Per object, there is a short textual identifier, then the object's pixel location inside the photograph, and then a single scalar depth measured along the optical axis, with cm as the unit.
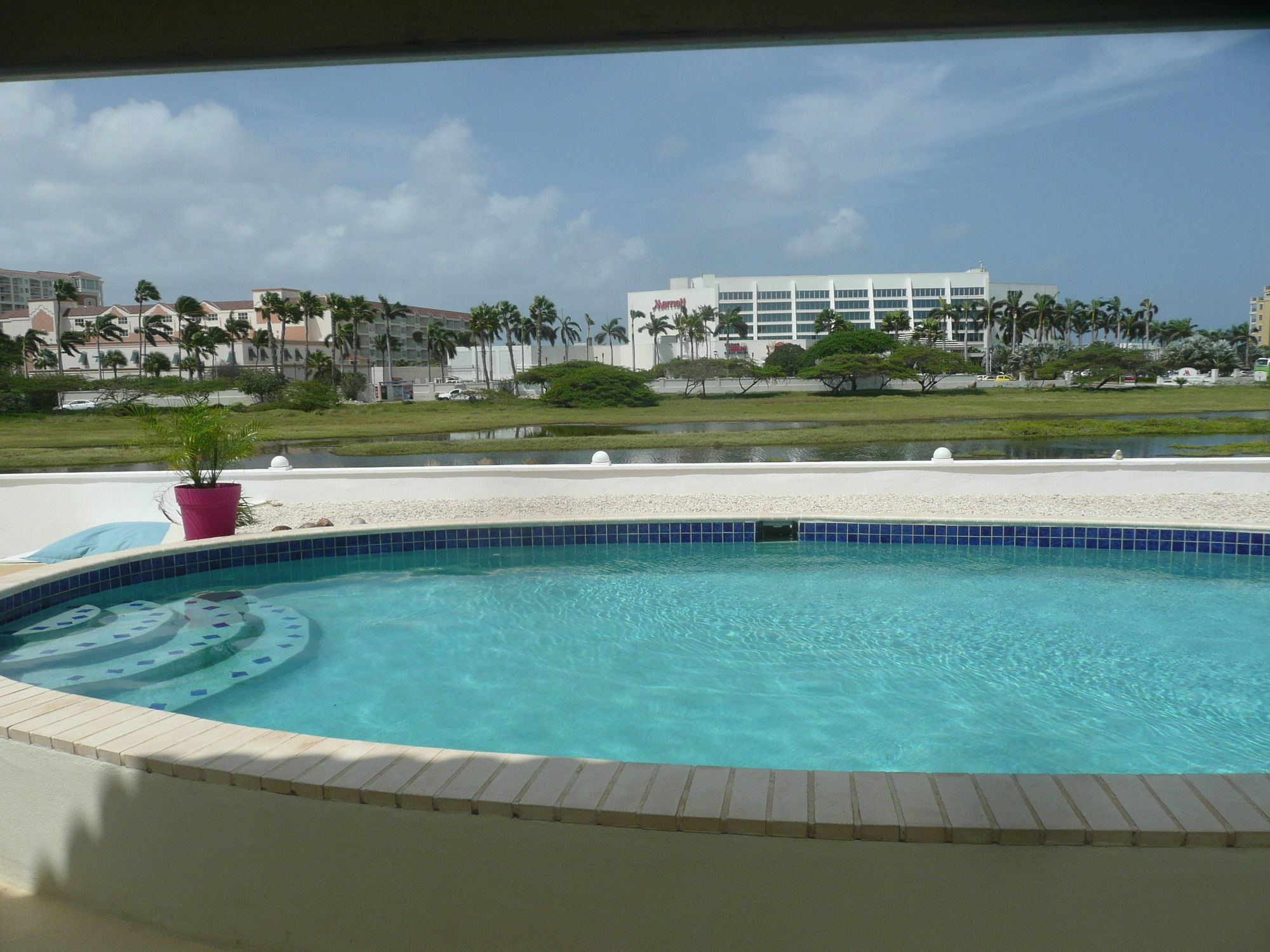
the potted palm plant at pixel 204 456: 607
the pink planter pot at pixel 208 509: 604
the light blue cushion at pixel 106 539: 655
